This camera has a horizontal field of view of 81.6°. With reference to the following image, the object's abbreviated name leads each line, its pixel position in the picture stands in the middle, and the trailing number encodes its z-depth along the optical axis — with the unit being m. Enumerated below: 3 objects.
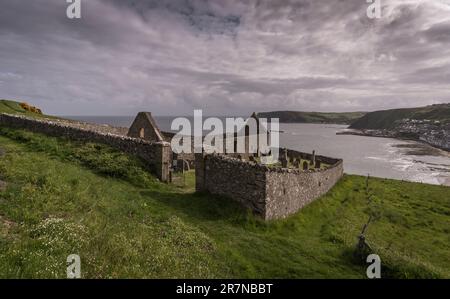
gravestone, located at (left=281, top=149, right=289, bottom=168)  31.77
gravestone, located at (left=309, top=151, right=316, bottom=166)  37.53
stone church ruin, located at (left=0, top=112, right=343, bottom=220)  13.81
